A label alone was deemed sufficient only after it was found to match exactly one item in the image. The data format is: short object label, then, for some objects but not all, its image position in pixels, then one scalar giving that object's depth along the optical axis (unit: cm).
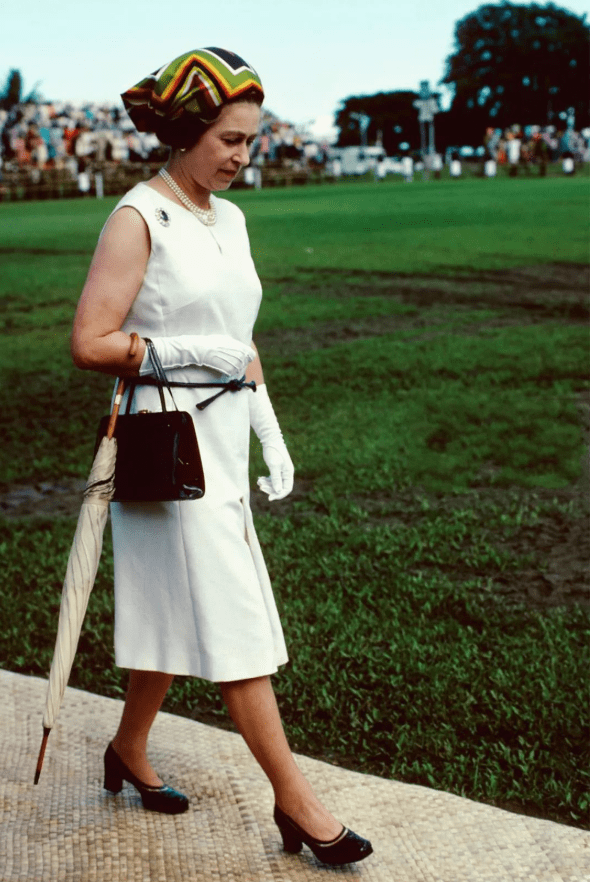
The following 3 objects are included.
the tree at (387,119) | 11450
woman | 250
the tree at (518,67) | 9825
